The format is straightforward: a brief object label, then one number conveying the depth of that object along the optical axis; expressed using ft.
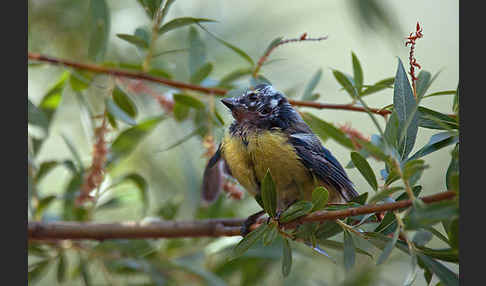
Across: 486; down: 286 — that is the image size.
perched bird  10.75
